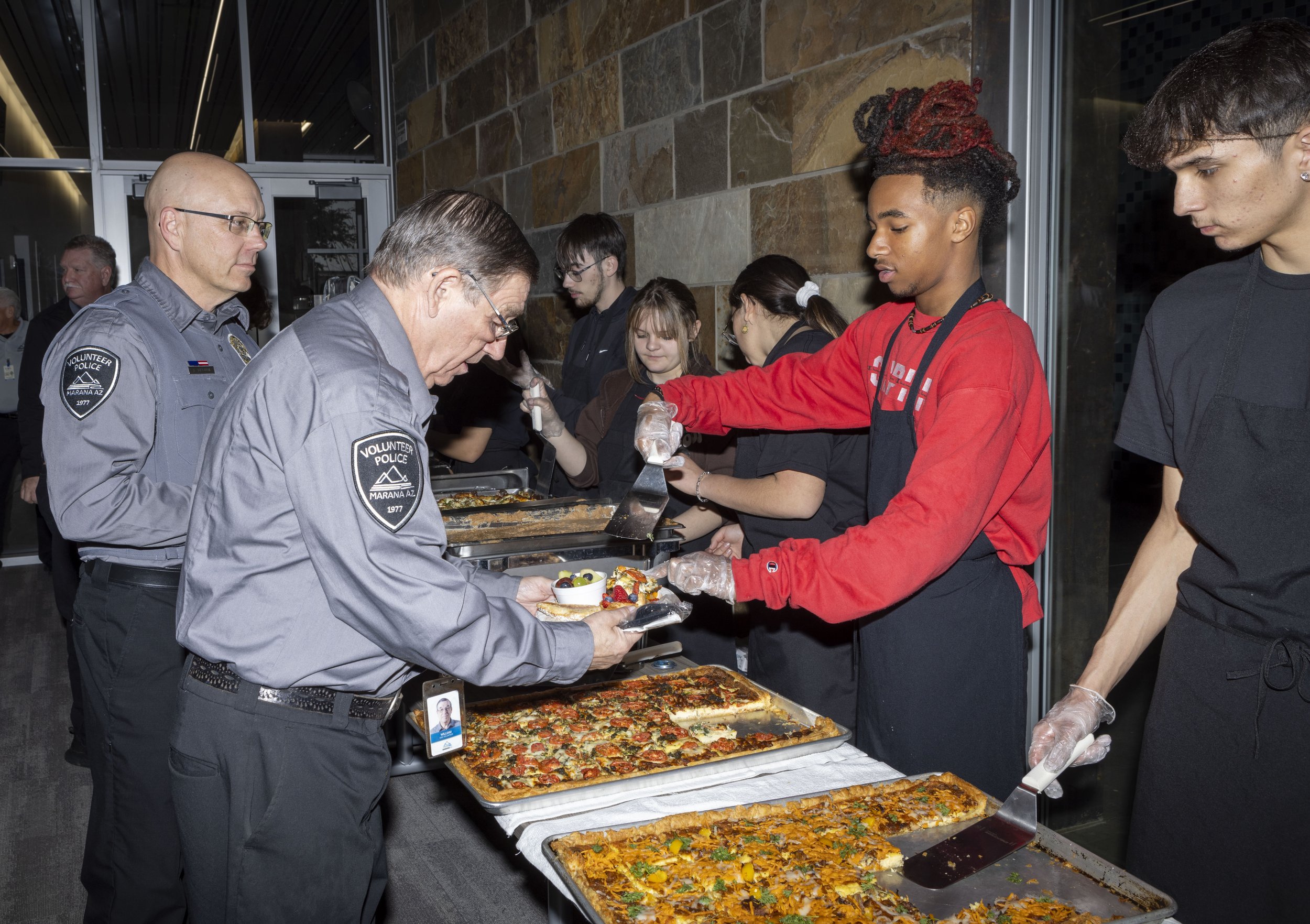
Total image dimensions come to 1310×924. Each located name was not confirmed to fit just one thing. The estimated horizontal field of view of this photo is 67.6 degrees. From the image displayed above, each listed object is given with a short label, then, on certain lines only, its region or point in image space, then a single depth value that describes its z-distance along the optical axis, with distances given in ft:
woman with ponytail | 8.52
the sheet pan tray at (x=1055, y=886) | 4.41
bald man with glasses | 7.13
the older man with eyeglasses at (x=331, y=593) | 4.69
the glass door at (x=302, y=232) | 23.06
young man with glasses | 13.12
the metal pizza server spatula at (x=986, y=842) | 4.75
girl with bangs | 10.82
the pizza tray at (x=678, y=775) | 5.39
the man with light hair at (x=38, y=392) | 13.34
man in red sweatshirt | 5.71
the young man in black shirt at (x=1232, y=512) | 4.65
